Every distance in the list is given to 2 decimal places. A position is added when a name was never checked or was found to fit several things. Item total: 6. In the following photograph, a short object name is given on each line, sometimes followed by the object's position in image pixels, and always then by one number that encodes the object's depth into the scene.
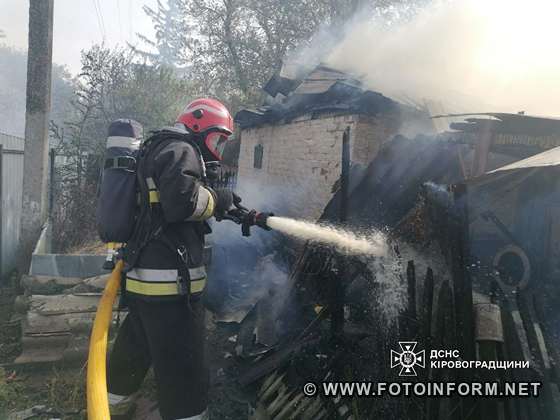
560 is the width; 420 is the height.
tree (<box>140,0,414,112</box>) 17.59
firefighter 2.45
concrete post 6.02
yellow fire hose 2.33
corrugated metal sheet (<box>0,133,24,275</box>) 6.32
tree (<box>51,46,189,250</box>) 8.72
